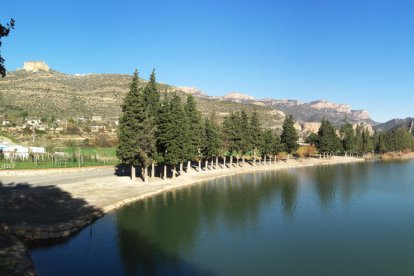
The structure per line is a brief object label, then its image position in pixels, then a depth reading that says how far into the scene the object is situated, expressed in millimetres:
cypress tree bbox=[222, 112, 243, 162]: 86188
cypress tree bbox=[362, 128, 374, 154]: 142125
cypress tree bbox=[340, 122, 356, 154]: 131625
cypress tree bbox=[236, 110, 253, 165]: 87500
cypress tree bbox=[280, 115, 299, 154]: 105562
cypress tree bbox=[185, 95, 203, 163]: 68875
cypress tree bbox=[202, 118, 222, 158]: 78125
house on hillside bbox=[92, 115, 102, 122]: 141288
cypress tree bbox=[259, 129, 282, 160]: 97406
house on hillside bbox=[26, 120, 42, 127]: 116212
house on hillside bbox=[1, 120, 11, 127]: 113275
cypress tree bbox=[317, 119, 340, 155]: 120375
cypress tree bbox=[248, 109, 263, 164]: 91938
